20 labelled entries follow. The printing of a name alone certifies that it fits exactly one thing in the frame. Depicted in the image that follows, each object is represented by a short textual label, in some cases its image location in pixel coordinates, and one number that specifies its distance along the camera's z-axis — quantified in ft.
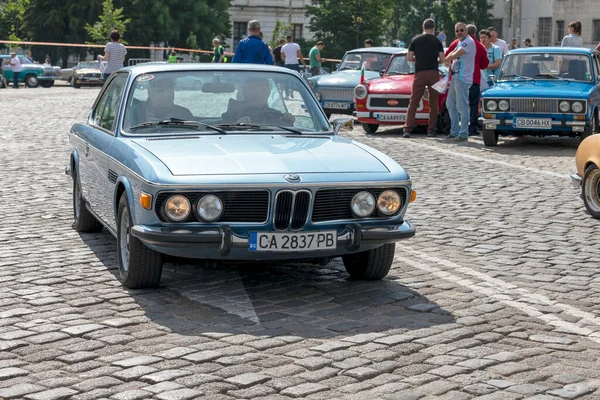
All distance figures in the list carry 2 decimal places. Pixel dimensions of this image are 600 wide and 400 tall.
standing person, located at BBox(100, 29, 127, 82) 81.46
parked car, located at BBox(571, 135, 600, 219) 35.96
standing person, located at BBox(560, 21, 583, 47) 73.36
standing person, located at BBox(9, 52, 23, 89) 165.78
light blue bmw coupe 22.33
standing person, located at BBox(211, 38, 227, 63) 124.61
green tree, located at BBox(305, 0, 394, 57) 248.32
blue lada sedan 58.23
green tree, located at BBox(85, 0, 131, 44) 214.07
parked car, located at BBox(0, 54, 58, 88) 167.84
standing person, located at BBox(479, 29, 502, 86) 72.02
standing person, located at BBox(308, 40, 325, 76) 114.01
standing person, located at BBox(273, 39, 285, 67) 110.01
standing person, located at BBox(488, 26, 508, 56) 75.45
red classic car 68.23
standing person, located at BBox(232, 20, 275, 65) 60.39
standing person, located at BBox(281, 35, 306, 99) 100.68
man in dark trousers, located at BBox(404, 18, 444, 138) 65.26
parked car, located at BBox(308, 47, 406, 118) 77.30
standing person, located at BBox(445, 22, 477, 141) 63.26
